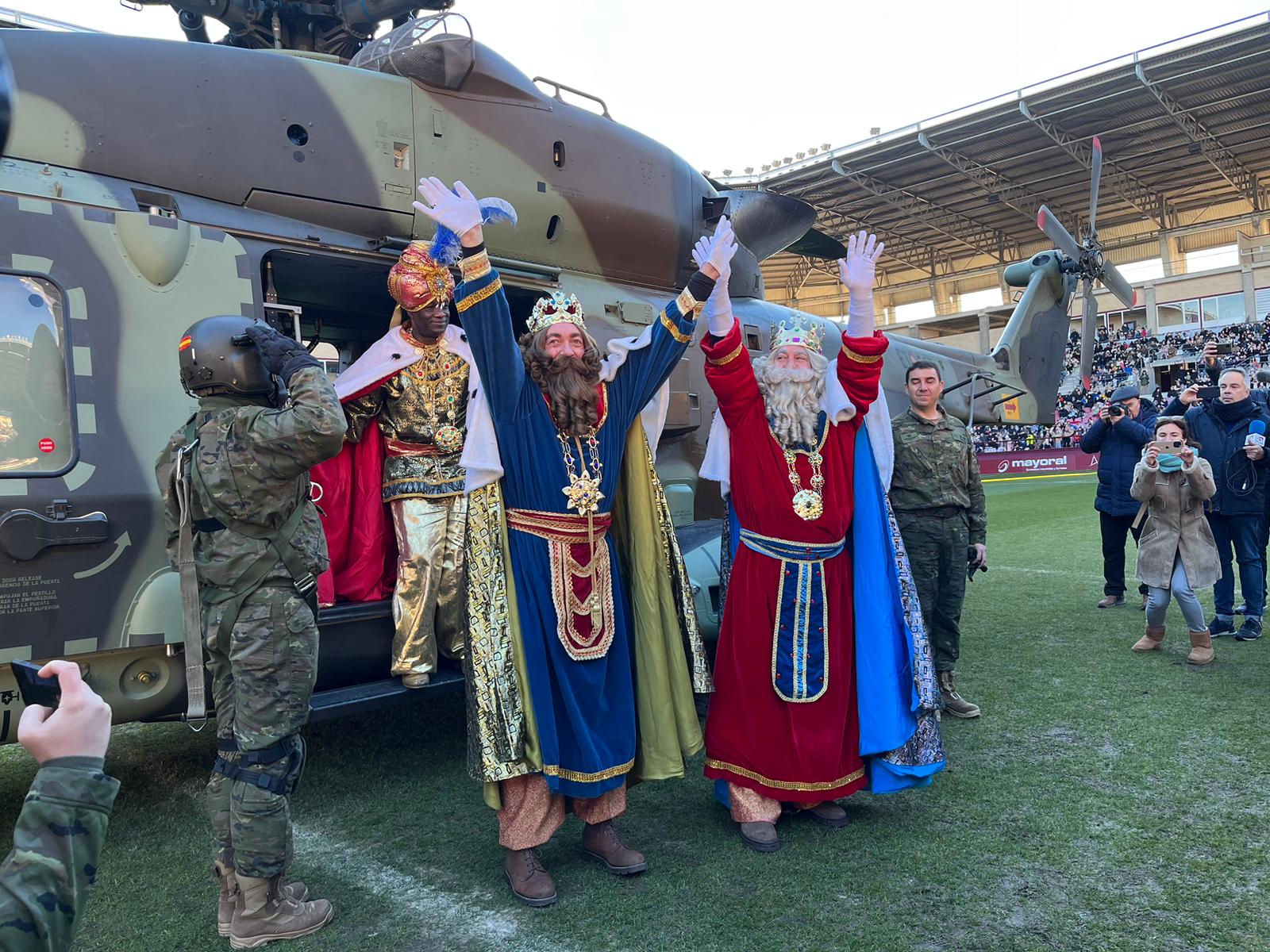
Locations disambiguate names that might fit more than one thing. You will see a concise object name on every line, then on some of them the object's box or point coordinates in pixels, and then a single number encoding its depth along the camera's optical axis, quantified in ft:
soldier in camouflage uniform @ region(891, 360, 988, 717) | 15.64
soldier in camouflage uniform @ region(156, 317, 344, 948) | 8.95
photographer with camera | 23.88
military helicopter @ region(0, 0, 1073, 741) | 10.51
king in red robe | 11.40
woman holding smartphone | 18.13
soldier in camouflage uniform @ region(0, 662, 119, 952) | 3.71
